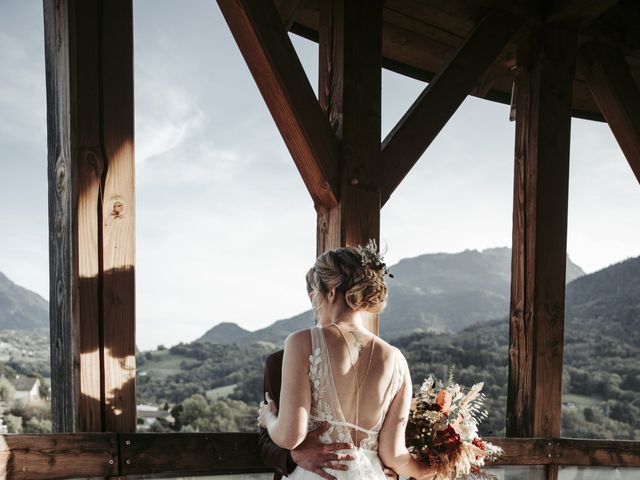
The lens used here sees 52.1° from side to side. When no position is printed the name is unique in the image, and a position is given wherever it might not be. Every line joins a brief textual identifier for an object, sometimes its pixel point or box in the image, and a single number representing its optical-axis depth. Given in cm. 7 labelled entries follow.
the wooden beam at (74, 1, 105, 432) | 210
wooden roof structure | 213
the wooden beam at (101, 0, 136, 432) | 214
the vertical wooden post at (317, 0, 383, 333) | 262
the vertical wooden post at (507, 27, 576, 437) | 313
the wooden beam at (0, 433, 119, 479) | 194
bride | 204
